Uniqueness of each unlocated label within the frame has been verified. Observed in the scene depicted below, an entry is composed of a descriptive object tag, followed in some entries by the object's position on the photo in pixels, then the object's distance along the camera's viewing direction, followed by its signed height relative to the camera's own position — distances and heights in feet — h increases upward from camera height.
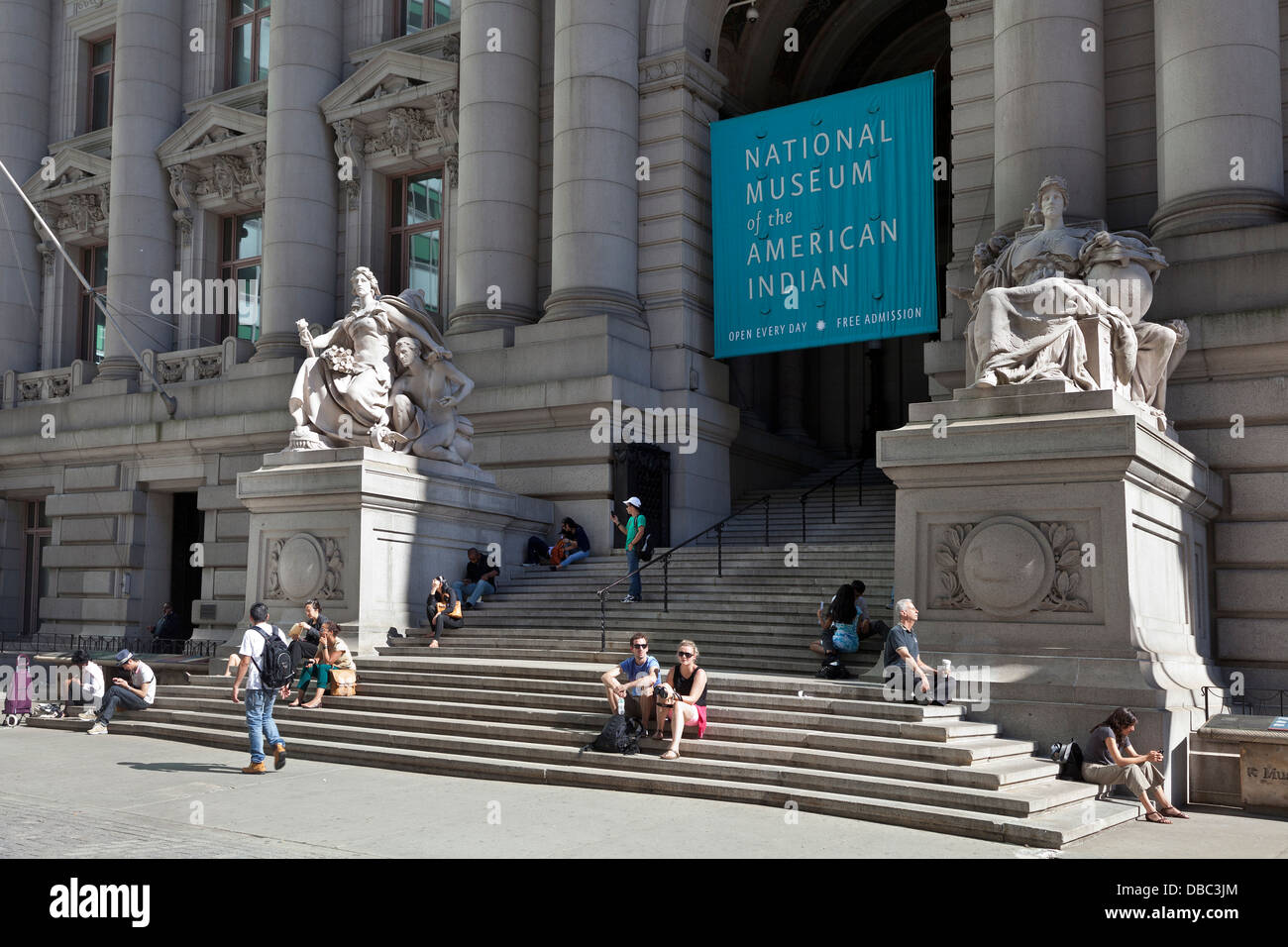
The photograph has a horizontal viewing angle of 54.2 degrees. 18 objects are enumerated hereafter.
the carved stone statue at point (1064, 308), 45.09 +10.59
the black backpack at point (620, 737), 40.83 -4.70
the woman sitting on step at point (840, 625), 46.78 -1.23
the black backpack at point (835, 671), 45.03 -2.78
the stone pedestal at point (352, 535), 58.03 +2.69
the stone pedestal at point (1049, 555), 40.29 +1.31
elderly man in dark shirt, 41.01 -2.46
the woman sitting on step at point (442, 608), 58.39 -0.76
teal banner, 70.95 +21.77
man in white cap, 61.16 +2.56
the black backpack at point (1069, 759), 38.27 -5.06
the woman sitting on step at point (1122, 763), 36.37 -4.99
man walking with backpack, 42.37 -2.83
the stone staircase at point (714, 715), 35.47 -4.38
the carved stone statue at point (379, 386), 61.87 +10.30
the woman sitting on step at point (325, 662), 52.16 -2.92
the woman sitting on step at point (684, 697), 40.37 -3.39
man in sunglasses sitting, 41.81 -3.09
